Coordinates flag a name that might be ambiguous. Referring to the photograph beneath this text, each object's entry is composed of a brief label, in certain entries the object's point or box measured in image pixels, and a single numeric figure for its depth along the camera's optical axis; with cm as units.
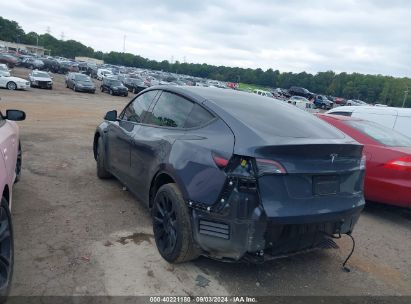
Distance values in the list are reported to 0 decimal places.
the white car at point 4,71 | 2465
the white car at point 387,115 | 786
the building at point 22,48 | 11648
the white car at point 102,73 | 5253
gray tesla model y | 306
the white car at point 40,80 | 2820
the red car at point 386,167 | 514
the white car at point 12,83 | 2433
